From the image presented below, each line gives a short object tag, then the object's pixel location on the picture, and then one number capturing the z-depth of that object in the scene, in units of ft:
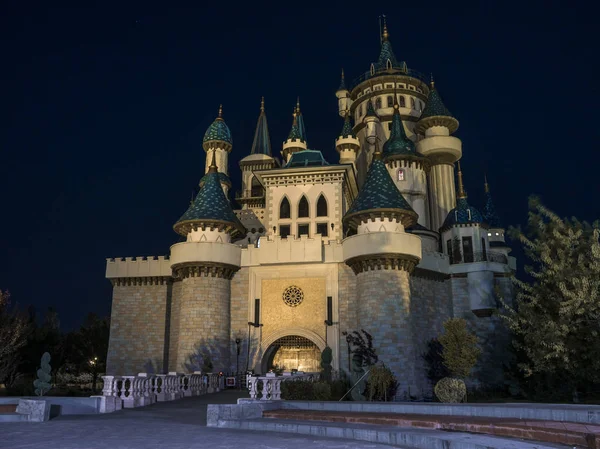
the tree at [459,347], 73.82
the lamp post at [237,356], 94.77
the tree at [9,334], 104.78
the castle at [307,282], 90.48
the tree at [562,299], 64.44
